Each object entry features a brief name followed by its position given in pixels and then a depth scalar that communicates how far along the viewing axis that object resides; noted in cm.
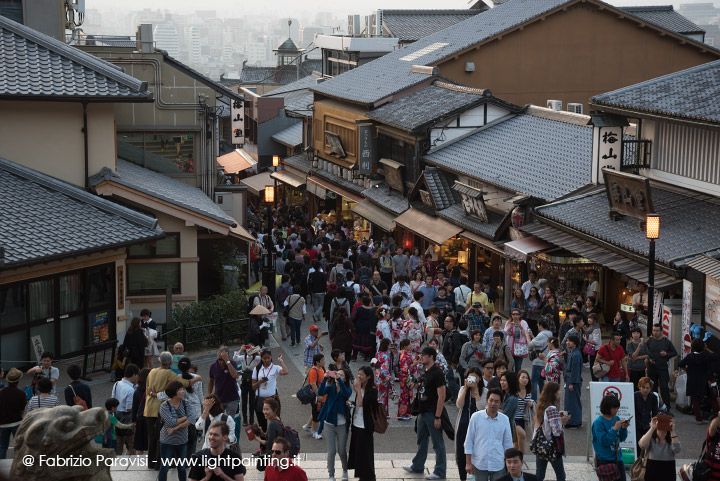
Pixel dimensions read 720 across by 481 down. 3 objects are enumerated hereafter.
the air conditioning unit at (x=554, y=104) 3256
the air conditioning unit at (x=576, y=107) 3413
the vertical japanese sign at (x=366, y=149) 3597
